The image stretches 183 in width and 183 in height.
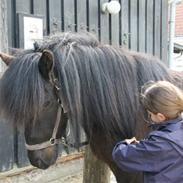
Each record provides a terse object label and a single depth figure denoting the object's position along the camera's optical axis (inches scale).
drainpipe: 261.9
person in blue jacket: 74.9
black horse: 84.6
